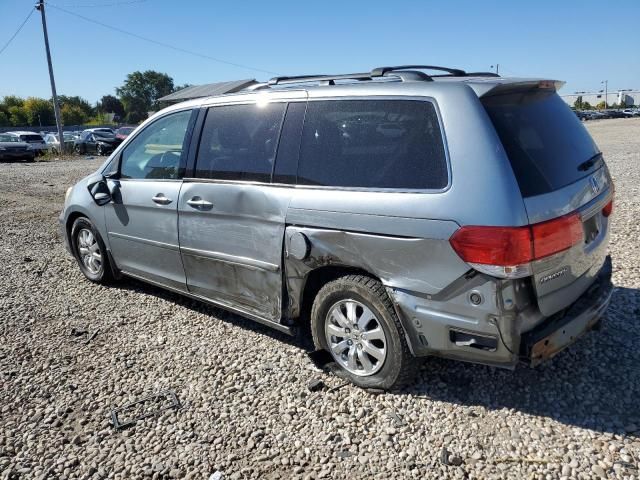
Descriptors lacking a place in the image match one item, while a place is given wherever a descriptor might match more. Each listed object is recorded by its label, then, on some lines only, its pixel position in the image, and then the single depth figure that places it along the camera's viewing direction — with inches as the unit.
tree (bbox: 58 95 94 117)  3704.0
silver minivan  104.0
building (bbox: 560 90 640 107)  4792.1
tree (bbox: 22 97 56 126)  3154.5
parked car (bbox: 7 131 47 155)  1072.5
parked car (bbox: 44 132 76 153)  1135.5
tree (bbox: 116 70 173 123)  4313.5
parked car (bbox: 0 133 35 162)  981.1
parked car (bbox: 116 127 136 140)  1170.4
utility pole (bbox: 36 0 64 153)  1041.5
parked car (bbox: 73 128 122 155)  1138.7
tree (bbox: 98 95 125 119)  4173.5
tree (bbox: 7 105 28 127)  3093.0
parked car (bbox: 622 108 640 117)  3204.0
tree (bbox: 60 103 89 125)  3353.3
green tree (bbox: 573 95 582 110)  4277.8
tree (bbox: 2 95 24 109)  3245.6
